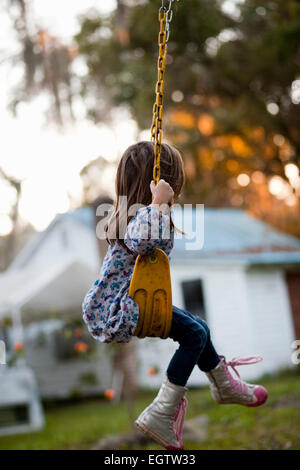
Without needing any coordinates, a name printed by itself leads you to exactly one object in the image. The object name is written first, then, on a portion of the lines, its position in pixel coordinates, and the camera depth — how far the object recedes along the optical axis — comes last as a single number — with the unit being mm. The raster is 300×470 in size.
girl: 2771
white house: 12281
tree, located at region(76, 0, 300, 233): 11211
